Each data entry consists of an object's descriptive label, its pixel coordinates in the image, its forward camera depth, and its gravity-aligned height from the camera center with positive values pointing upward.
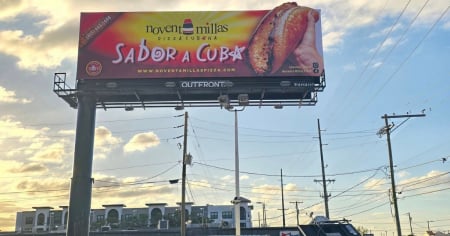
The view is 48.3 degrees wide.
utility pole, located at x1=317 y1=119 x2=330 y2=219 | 48.54 +4.87
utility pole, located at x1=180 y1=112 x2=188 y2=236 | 35.63 +4.21
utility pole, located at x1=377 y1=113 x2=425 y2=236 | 36.08 +6.54
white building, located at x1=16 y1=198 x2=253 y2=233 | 100.31 +5.71
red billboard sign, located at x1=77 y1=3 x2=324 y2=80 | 29.73 +11.53
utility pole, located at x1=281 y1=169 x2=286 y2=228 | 80.06 +6.23
